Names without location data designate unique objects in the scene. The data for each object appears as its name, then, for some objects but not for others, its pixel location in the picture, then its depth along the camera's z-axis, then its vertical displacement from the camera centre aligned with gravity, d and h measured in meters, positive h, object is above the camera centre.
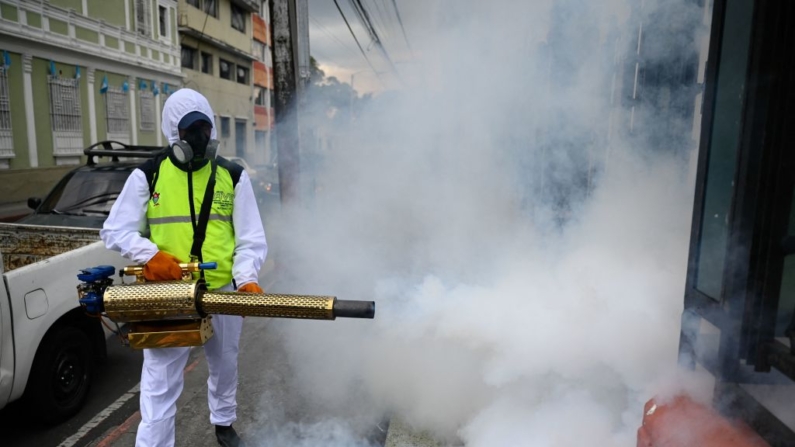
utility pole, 6.18 +0.61
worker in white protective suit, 2.32 -0.34
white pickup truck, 2.73 -1.07
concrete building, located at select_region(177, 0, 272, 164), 22.86 +4.66
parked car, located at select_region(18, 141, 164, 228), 4.79 -0.40
